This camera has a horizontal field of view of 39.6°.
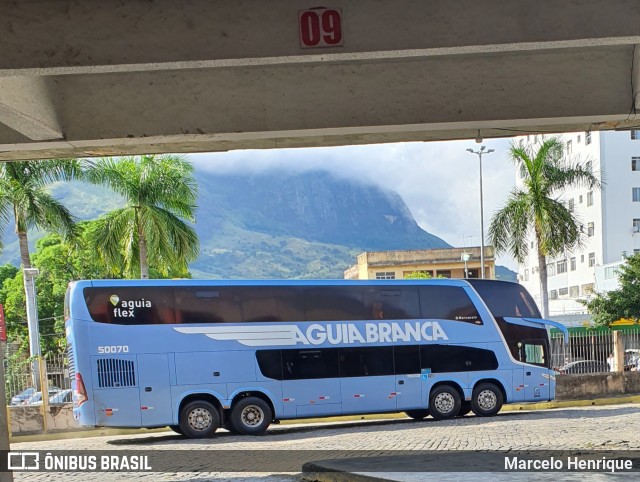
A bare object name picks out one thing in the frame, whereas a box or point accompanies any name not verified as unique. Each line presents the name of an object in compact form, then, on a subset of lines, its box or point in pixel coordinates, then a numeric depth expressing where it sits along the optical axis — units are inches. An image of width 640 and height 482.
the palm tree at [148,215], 1314.0
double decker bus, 800.3
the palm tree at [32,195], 1181.1
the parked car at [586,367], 1162.0
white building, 3159.5
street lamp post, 2084.9
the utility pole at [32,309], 1215.6
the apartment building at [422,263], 3267.7
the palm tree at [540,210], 1475.1
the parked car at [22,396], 996.1
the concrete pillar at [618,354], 1151.6
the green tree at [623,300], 1927.9
